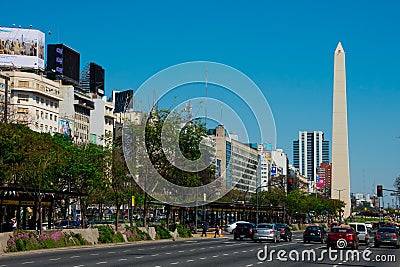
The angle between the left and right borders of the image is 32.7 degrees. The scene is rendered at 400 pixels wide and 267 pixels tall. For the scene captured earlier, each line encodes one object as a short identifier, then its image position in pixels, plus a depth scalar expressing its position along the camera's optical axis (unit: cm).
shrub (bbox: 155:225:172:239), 5919
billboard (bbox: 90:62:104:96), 15750
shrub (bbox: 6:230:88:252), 3738
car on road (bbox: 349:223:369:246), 5566
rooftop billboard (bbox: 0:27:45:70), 11650
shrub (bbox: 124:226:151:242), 5291
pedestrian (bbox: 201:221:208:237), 7121
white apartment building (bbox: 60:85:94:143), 13990
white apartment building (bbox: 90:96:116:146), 15638
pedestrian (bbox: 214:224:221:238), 7106
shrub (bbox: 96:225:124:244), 4837
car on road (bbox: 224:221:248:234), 8684
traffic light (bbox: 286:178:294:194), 6452
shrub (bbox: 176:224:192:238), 6448
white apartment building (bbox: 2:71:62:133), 12412
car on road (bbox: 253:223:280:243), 5725
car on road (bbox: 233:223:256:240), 6475
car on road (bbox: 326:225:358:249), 4509
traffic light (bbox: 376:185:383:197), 7019
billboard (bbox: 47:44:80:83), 12850
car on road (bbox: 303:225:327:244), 5862
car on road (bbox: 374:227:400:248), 5050
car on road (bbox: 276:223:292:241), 6244
